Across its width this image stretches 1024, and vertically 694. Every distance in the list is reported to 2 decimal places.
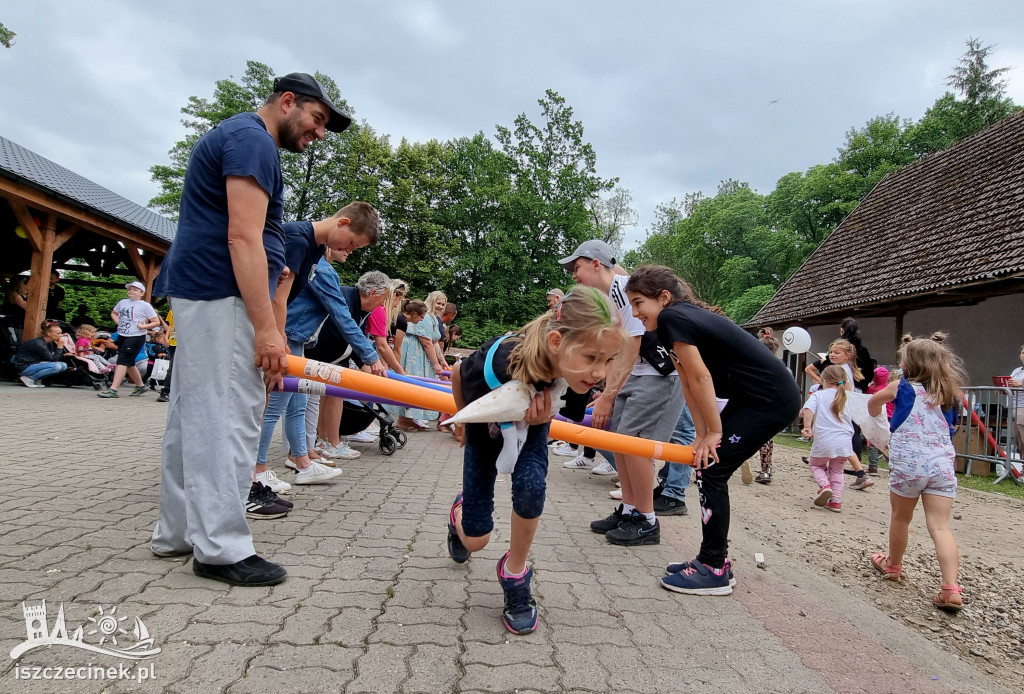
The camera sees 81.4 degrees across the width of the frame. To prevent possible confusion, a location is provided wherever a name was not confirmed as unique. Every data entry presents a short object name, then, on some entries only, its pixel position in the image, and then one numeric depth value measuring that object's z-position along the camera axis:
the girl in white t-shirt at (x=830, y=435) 6.13
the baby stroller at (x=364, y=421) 6.81
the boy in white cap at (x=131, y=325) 10.78
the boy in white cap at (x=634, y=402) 3.95
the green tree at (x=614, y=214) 45.81
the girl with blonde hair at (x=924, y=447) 3.56
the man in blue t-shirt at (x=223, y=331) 2.60
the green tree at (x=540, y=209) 34.56
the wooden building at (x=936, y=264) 12.17
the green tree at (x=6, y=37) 22.38
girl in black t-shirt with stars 3.19
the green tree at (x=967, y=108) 34.03
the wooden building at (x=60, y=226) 11.18
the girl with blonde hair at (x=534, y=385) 2.30
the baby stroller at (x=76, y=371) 11.67
